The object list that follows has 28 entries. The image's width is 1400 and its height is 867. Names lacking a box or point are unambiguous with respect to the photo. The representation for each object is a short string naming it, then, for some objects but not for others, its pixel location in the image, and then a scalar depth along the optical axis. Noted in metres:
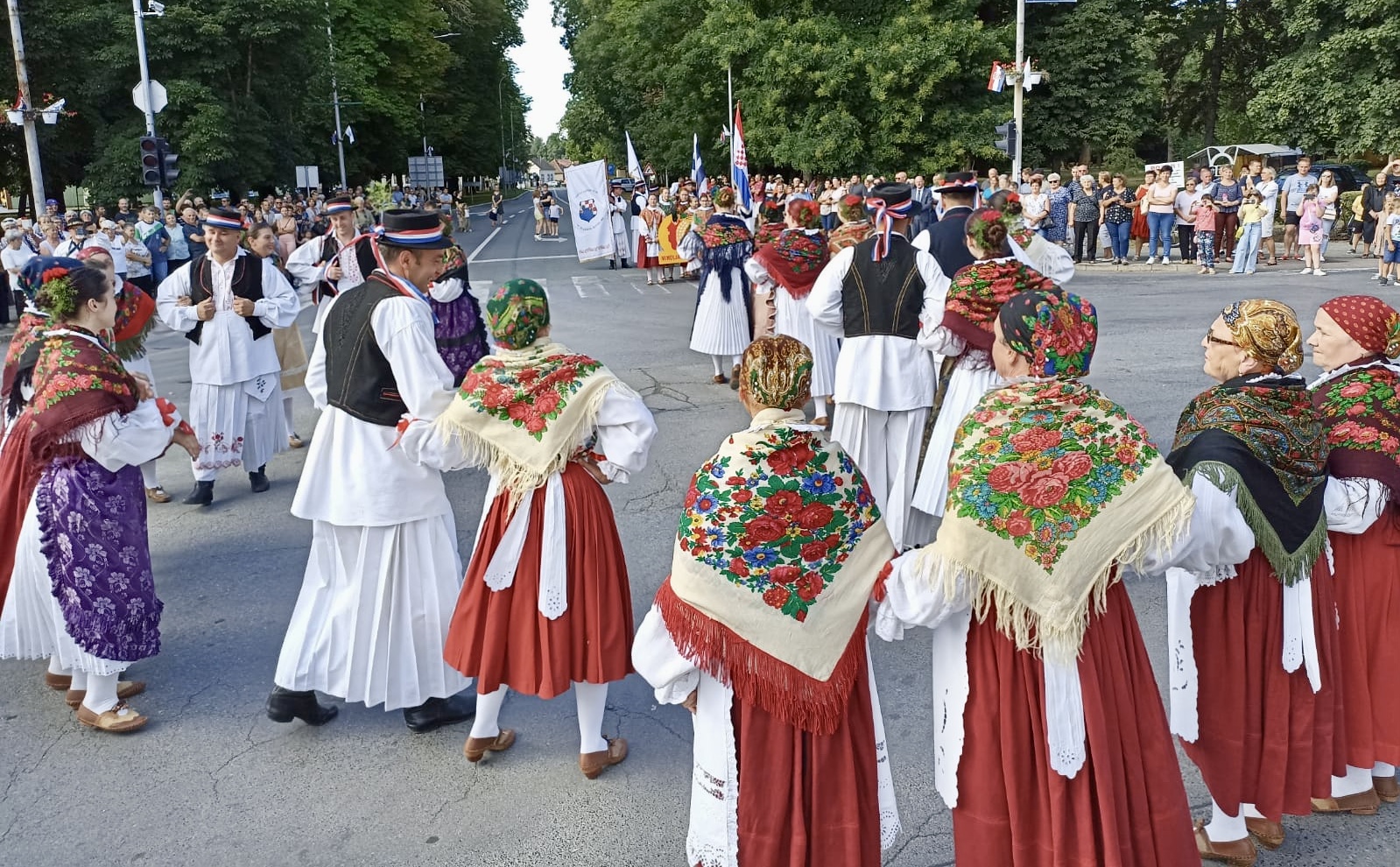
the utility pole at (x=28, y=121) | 21.88
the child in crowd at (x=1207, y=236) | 19.47
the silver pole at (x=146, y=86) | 23.00
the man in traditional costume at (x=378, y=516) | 4.11
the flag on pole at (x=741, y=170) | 17.50
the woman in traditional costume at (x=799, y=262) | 8.43
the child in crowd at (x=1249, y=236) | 19.09
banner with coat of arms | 22.23
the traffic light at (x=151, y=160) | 21.14
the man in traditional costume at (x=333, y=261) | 8.08
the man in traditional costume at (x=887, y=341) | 6.11
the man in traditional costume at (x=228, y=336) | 7.38
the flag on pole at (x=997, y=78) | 24.50
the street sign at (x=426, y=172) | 58.81
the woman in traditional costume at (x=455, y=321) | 7.47
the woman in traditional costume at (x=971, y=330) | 5.32
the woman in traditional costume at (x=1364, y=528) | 3.44
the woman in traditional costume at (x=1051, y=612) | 2.67
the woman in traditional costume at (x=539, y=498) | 3.81
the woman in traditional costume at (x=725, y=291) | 11.13
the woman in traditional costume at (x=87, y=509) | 4.33
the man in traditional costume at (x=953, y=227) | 6.57
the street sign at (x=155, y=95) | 22.95
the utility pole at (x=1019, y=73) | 23.81
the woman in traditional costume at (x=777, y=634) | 2.77
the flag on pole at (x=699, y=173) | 22.06
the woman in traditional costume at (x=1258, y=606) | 3.17
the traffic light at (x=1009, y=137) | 23.42
